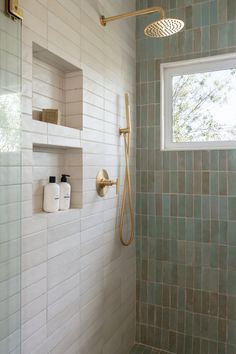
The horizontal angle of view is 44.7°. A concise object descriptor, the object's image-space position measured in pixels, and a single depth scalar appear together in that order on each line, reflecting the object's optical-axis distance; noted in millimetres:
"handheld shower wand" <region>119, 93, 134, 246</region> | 2014
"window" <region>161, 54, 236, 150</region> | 2148
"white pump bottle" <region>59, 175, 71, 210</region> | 1488
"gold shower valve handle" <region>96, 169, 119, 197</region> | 1768
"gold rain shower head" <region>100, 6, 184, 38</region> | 1514
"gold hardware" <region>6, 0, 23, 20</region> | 980
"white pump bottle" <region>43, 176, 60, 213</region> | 1383
